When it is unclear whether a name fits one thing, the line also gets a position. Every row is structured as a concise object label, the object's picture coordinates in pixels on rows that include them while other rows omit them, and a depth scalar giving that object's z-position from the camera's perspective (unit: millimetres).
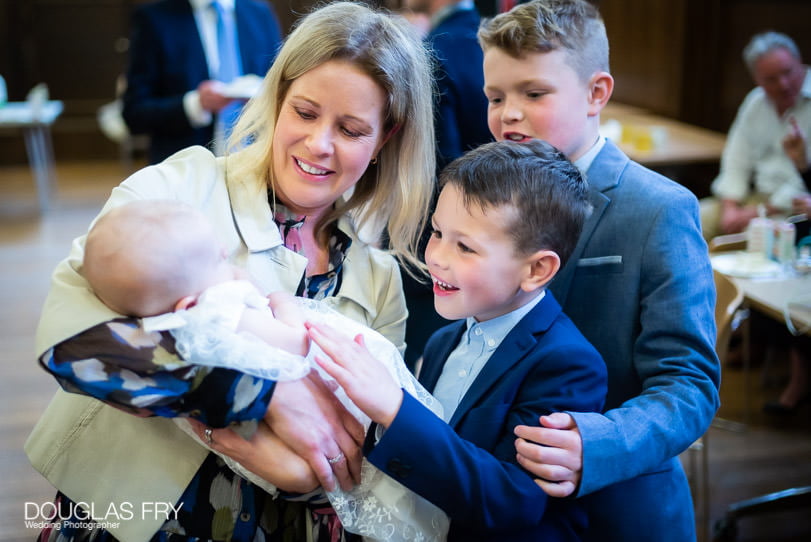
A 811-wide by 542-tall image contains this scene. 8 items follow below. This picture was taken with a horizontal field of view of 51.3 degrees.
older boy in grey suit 1468
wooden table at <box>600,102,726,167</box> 5145
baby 1300
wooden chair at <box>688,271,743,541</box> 2779
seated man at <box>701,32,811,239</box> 4625
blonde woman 1324
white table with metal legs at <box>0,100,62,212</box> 7547
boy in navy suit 1357
